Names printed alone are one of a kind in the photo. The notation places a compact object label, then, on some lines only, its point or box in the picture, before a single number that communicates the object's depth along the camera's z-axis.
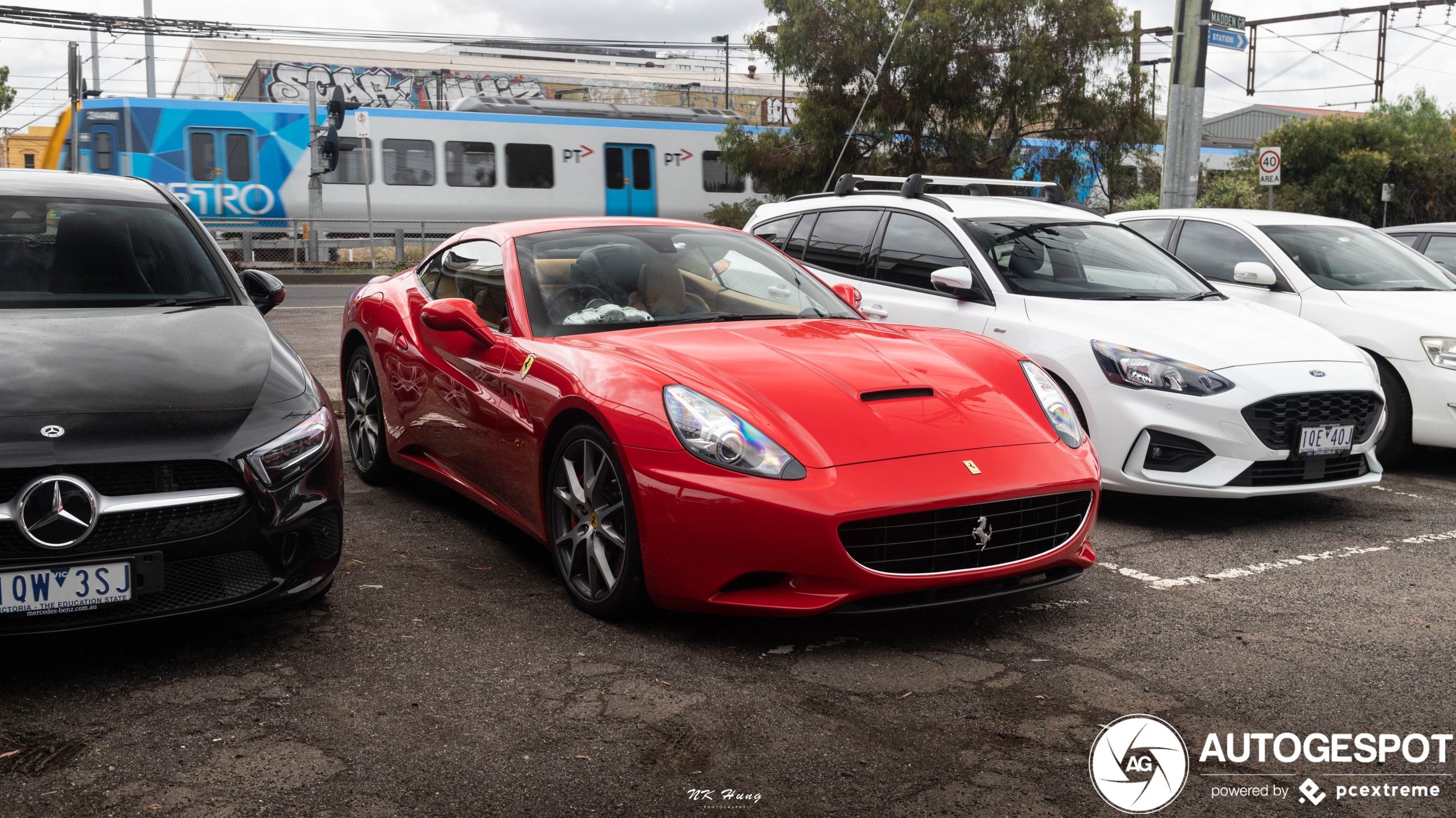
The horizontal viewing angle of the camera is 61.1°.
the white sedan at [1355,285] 6.55
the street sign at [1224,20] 11.68
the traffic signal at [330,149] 20.53
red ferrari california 3.63
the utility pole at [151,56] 31.72
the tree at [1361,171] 27.02
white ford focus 5.29
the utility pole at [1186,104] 11.77
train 22.25
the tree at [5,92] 42.00
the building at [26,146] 79.00
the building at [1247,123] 59.62
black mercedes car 3.21
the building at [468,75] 42.84
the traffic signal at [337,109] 19.41
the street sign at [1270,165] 16.28
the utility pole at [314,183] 22.77
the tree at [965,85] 20.23
